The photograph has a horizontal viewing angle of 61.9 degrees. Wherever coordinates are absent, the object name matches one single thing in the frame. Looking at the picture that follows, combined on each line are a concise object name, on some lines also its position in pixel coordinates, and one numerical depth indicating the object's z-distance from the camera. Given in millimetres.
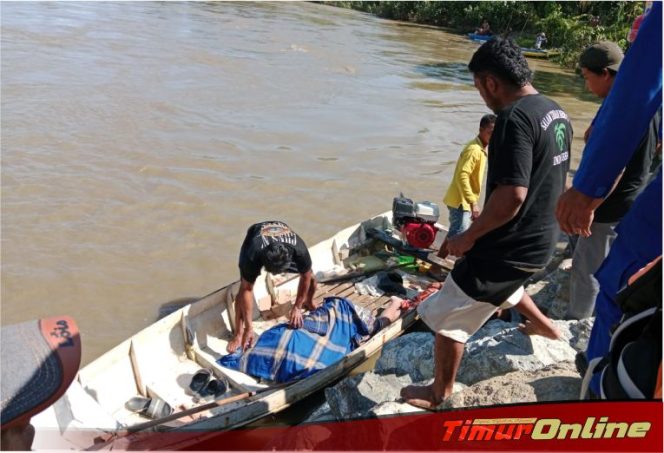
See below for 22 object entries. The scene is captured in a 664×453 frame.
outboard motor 6570
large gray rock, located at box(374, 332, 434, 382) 4172
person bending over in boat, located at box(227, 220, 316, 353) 4625
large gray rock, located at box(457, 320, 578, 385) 3617
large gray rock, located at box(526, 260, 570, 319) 5082
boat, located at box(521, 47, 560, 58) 25106
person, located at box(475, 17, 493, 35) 31734
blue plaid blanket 4664
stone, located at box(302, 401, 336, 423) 3684
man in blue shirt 1919
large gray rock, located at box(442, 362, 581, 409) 2844
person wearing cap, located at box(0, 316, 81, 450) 1355
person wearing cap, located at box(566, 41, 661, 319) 3684
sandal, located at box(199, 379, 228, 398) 4582
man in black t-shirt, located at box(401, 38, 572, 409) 2723
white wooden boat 3574
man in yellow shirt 5859
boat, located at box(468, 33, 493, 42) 30766
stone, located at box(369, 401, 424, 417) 3133
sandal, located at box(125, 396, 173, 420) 4195
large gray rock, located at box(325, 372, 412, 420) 3525
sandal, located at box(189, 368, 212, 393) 4613
